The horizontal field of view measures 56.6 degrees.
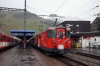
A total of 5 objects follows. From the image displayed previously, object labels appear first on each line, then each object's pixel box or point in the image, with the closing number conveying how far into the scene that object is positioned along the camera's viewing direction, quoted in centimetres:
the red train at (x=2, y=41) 1368
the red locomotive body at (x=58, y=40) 934
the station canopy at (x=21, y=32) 2179
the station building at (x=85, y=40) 1975
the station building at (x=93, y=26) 4274
